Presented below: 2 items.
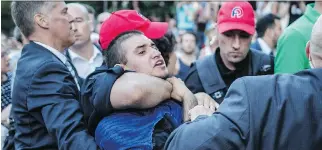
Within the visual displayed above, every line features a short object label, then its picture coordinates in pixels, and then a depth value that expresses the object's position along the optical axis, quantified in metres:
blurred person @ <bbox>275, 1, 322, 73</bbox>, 3.70
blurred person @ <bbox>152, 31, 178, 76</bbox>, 3.55
